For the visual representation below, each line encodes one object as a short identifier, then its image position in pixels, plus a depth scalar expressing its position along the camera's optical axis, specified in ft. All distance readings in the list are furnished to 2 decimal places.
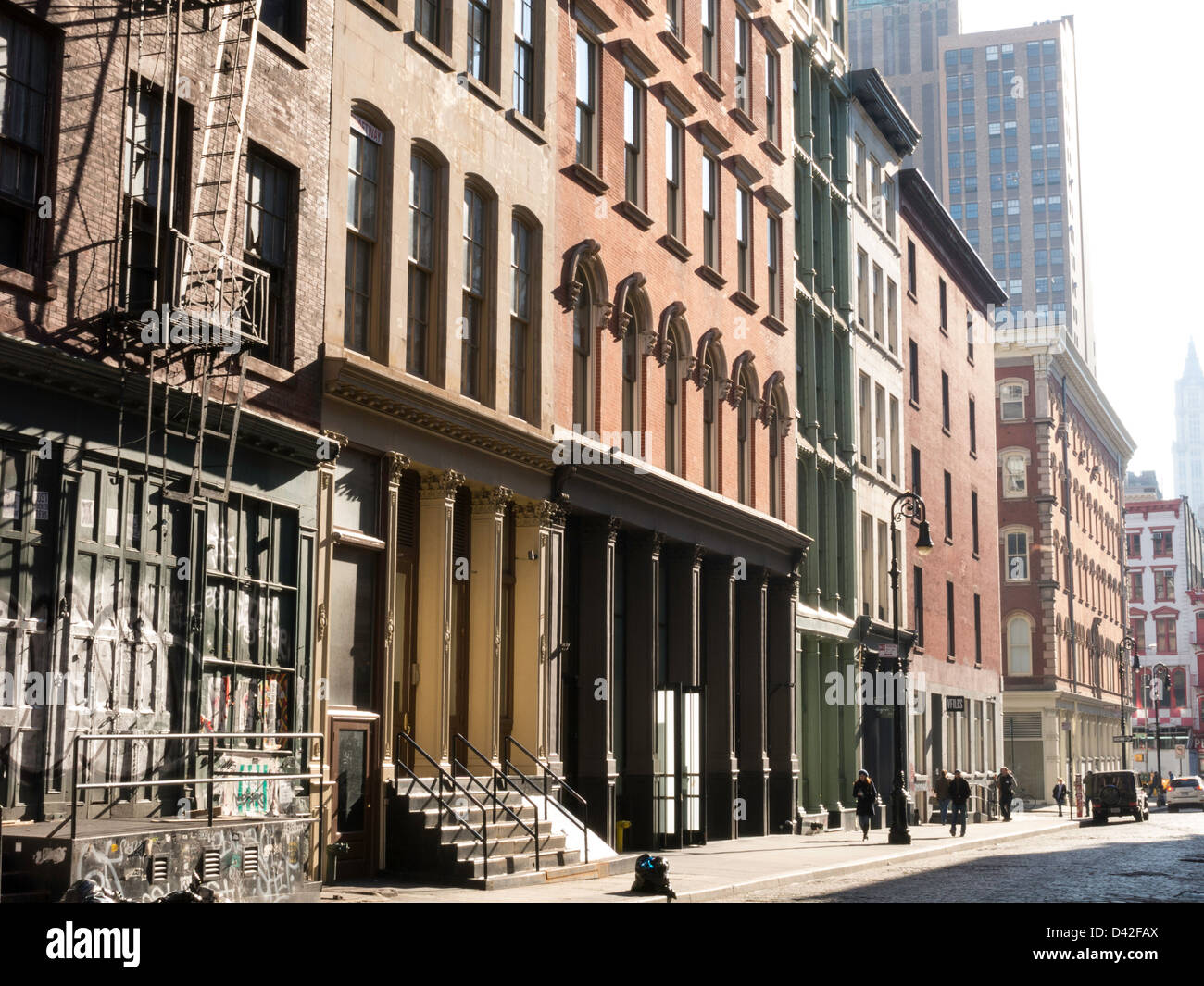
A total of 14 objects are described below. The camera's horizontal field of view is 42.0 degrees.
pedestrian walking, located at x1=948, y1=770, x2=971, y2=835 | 132.16
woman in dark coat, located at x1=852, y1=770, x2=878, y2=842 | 118.42
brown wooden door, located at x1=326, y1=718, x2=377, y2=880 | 66.33
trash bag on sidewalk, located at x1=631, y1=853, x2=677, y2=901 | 62.95
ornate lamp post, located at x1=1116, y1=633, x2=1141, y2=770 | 272.72
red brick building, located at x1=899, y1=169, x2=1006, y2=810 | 170.60
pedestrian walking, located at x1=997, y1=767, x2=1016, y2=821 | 163.02
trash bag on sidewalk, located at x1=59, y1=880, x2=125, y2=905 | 36.35
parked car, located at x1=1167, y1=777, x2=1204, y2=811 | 234.99
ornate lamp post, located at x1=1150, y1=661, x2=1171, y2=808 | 282.36
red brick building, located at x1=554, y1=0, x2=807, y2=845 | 90.84
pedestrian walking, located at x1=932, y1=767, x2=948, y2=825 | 144.77
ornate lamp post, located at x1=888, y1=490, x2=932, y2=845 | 110.93
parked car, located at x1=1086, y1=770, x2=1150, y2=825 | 175.73
